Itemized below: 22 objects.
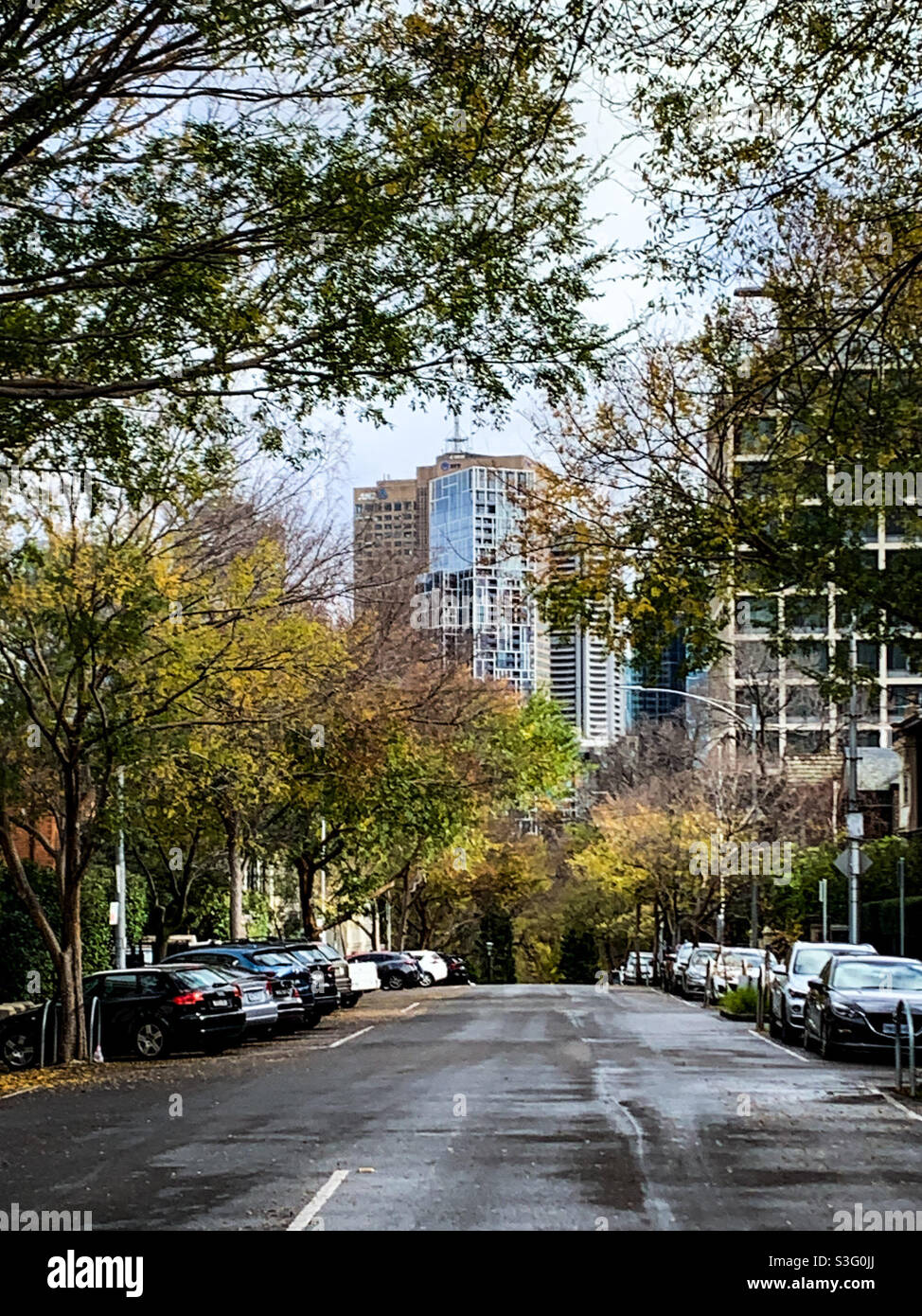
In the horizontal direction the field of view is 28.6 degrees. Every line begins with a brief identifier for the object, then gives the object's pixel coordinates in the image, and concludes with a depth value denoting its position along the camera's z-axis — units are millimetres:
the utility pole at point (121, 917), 34625
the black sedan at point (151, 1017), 25828
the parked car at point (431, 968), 59250
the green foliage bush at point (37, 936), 33812
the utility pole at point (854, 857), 32906
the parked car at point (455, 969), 66500
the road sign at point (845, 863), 32594
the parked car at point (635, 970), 72562
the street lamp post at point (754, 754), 45875
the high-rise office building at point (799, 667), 21516
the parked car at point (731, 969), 42094
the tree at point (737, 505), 19094
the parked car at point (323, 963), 33969
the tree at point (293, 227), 13195
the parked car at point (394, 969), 55969
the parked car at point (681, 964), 49531
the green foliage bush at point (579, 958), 92562
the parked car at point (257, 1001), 28266
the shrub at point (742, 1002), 36281
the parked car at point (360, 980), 40750
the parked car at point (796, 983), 28578
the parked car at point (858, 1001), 24125
